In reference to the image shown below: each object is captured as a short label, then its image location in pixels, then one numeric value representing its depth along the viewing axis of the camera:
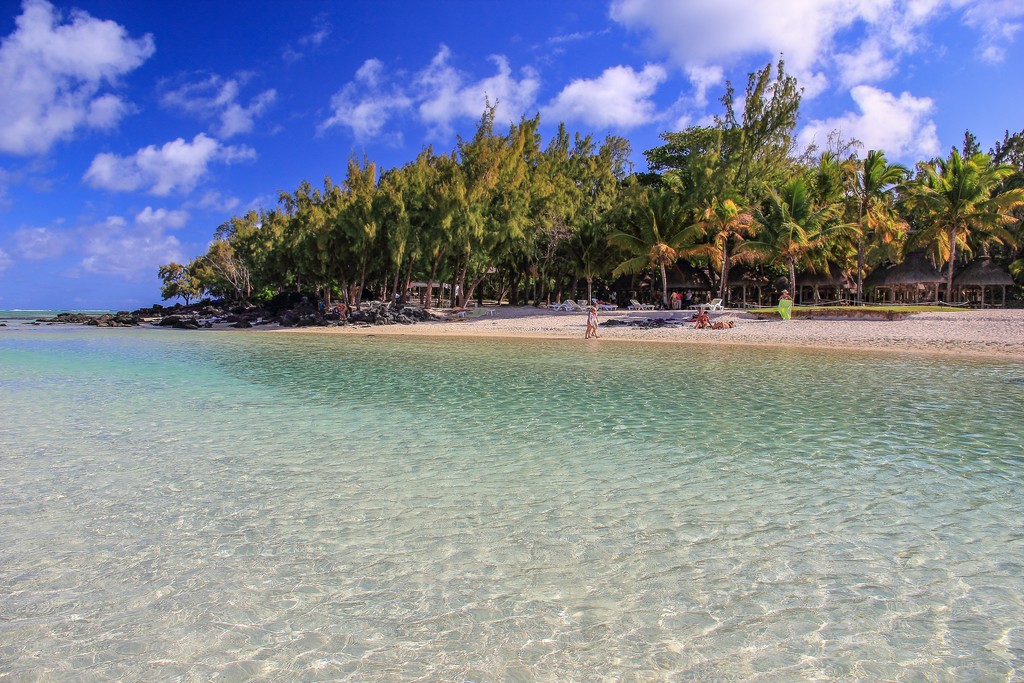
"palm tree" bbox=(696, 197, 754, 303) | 35.03
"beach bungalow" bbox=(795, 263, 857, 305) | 42.22
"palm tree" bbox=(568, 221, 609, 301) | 42.09
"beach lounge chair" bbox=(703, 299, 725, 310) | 33.31
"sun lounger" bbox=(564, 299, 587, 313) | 39.53
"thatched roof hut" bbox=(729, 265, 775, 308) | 44.66
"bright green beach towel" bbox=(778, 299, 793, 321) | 28.14
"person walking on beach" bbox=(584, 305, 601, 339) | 26.78
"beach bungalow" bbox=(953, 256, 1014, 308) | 36.16
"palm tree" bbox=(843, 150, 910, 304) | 32.59
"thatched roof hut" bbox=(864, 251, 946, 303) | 38.50
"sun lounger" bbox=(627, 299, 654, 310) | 41.03
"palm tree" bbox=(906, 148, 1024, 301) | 31.36
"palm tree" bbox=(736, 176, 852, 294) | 32.50
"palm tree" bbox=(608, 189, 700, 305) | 37.50
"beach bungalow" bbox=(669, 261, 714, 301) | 47.28
